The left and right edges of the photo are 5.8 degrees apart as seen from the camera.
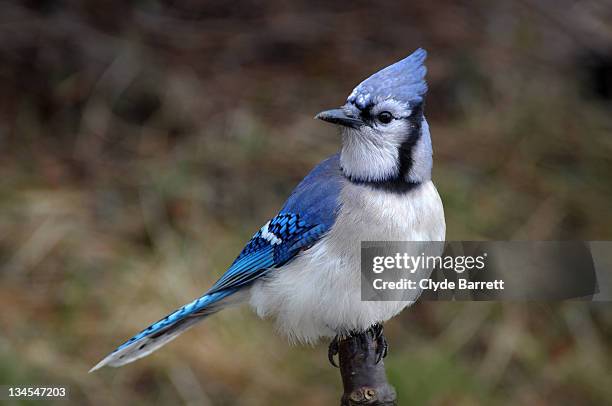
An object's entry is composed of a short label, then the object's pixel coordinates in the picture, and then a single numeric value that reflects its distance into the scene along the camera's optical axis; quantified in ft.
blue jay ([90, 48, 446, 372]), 10.15
